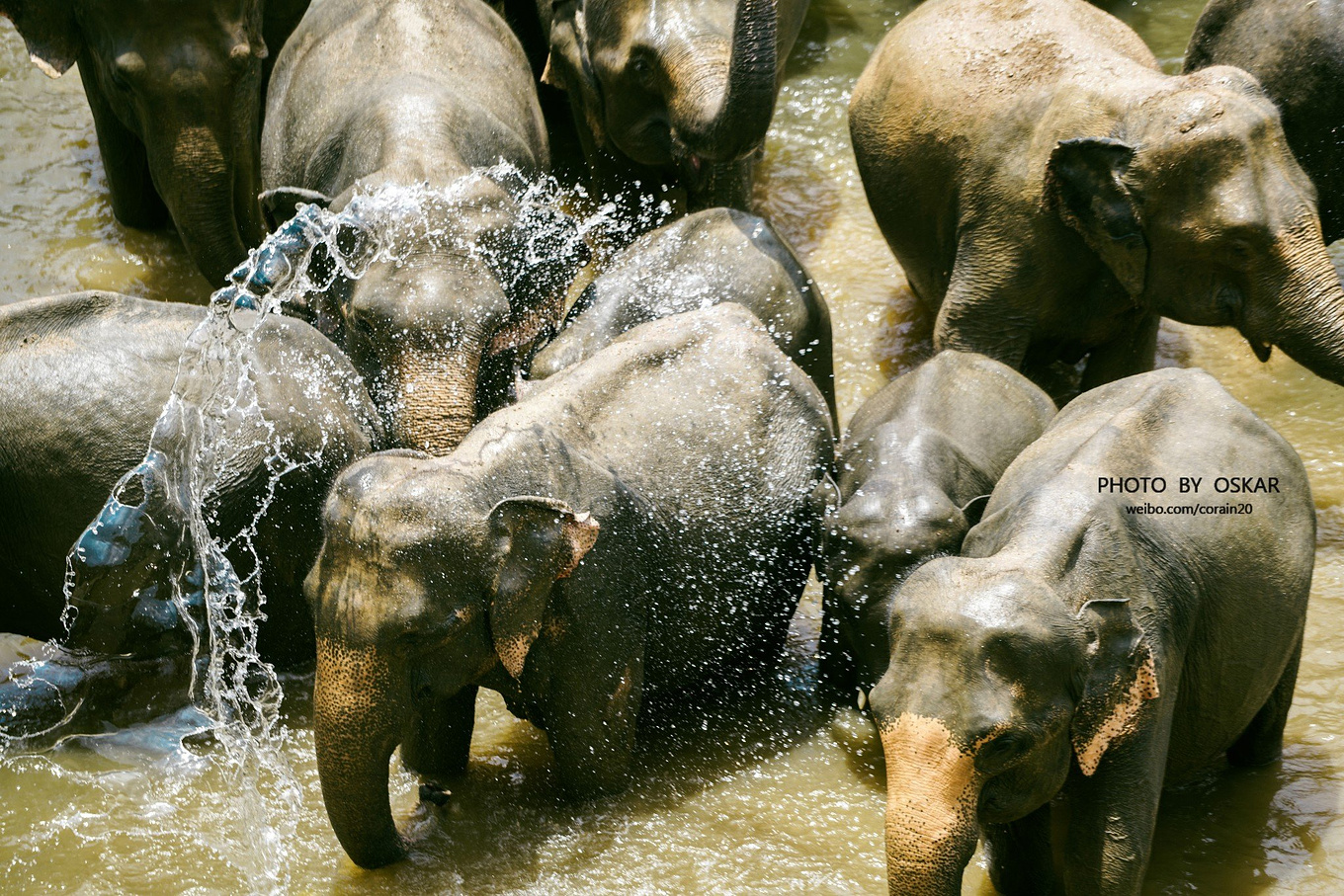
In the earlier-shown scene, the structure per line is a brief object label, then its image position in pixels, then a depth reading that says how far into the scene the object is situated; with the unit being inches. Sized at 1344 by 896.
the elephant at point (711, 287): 464.8
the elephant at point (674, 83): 465.1
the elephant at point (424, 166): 430.0
